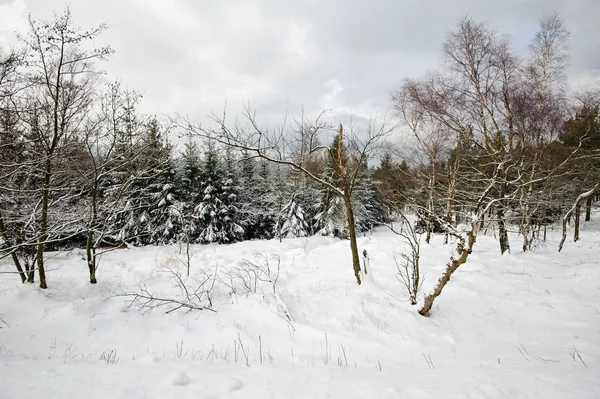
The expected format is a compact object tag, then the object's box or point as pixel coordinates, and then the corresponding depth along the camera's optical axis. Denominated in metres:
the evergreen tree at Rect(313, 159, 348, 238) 26.72
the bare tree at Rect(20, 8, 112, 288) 7.91
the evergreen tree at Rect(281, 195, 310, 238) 27.75
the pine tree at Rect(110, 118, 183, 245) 21.38
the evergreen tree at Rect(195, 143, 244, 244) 24.56
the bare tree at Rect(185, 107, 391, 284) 7.22
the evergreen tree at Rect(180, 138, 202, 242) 24.70
